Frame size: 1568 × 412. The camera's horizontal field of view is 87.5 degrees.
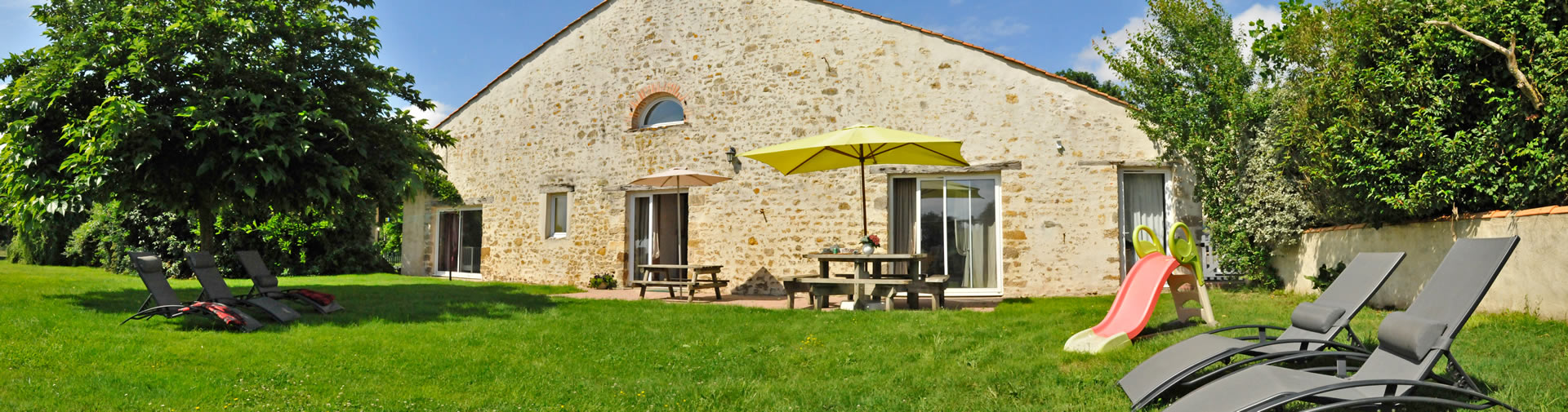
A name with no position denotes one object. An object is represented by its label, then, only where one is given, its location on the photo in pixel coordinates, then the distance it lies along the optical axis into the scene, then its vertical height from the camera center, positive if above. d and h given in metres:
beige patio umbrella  10.39 +0.90
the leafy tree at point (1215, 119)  8.73 +1.48
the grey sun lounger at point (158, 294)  6.18 -0.36
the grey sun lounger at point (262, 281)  7.51 -0.31
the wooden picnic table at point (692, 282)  9.41 -0.39
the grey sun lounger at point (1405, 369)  2.58 -0.41
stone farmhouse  9.94 +1.30
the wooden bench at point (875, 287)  8.05 -0.38
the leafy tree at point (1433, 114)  5.35 +1.00
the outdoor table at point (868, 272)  7.86 -0.23
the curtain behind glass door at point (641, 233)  12.00 +0.23
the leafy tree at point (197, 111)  7.03 +1.24
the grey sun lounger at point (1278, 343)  3.39 -0.42
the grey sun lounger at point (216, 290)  6.67 -0.35
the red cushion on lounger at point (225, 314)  5.98 -0.48
